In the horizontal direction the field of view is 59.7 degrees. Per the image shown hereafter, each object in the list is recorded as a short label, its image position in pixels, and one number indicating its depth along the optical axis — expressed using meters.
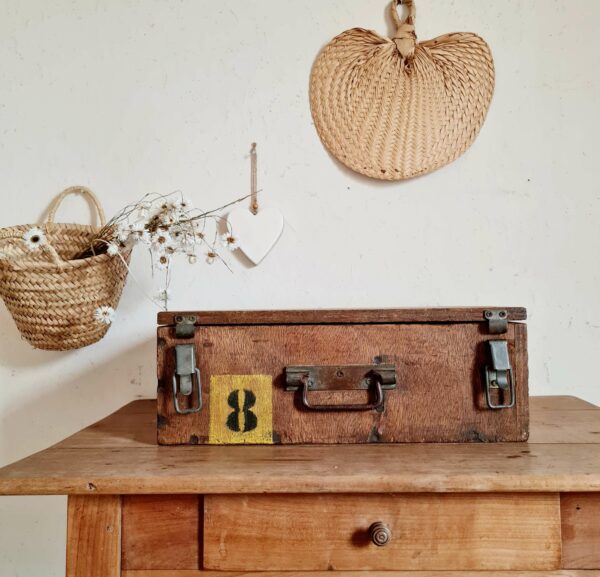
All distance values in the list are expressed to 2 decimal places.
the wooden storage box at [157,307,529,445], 0.93
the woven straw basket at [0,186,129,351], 1.14
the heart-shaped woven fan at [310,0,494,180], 1.42
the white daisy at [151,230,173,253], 1.13
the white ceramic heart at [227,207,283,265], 1.41
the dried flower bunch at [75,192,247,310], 1.15
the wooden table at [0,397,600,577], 0.76
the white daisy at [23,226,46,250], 1.06
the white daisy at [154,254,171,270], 1.13
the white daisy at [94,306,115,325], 1.20
